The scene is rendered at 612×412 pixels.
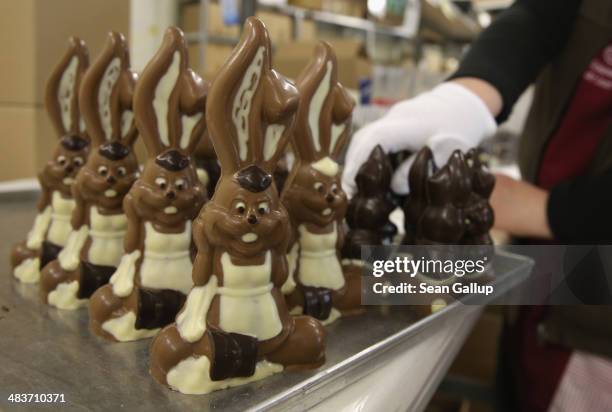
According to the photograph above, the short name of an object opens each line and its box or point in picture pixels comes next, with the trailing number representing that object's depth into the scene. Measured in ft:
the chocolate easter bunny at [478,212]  2.52
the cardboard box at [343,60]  6.21
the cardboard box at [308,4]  5.49
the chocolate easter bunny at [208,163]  2.49
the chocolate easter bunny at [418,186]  2.50
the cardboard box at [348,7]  10.34
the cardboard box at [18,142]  4.93
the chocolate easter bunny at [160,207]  1.94
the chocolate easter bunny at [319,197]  2.12
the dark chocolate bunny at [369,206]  2.50
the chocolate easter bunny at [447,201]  2.38
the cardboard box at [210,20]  8.54
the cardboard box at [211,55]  8.46
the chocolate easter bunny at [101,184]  2.19
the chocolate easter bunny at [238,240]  1.66
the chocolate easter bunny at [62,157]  2.47
